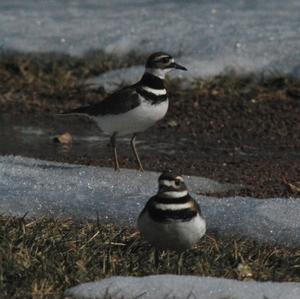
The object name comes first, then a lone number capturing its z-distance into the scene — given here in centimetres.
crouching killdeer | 1252
